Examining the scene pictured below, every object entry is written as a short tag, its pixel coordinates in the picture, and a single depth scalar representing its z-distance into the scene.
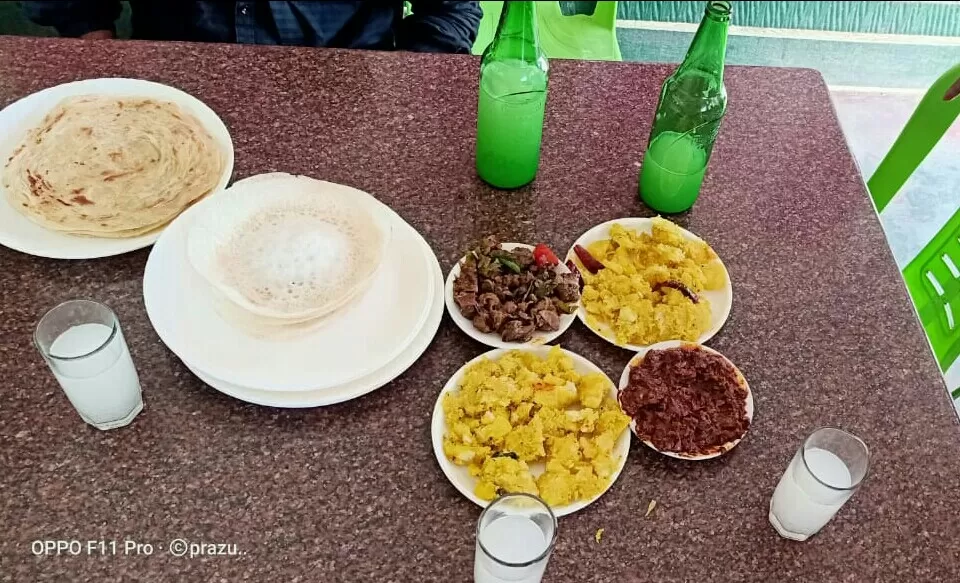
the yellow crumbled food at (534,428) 0.91
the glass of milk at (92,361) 0.90
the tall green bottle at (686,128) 1.16
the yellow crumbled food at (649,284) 1.08
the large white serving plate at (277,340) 0.97
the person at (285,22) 1.65
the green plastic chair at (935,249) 1.41
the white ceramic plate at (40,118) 1.12
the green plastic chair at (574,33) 2.10
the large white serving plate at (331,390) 0.98
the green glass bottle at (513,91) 1.16
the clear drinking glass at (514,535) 0.79
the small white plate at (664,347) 0.96
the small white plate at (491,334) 1.06
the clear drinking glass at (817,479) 0.86
